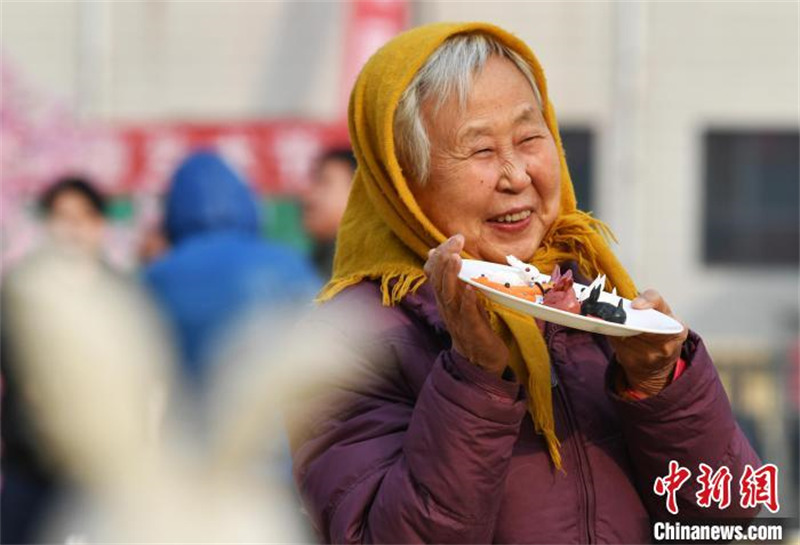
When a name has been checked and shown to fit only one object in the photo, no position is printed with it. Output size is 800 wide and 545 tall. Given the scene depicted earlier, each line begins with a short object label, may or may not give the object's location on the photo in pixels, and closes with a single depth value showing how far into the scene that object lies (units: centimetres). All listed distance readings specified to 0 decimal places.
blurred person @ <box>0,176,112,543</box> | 793
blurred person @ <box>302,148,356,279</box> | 966
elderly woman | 364
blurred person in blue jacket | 744
